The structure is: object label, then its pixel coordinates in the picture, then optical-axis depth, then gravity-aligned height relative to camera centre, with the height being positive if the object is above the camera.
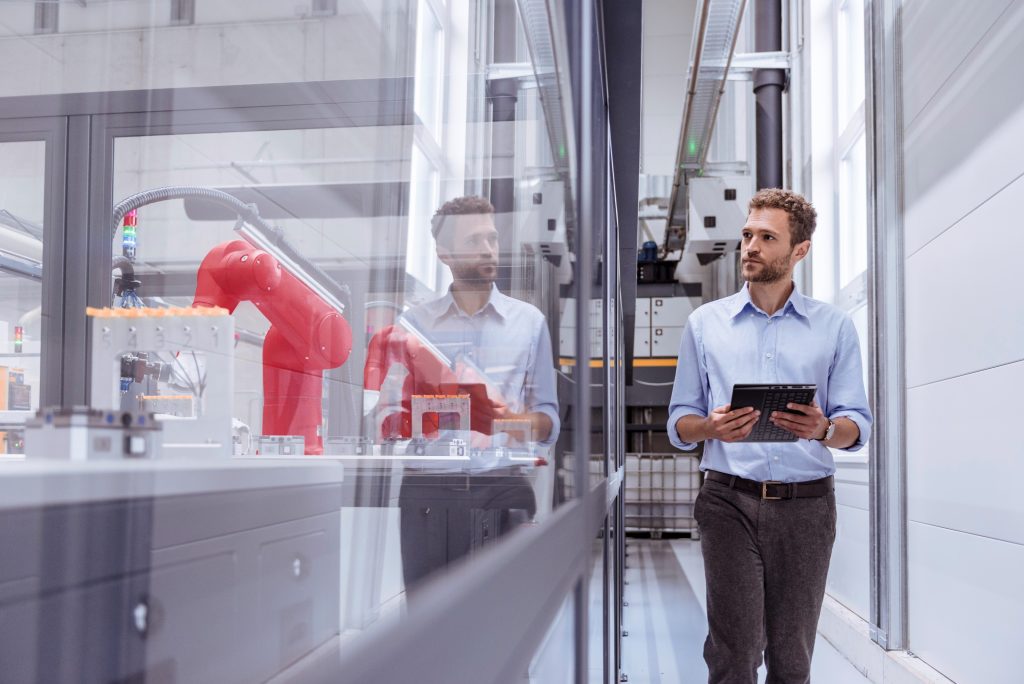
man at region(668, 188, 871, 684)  2.17 -0.16
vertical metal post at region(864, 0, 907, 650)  3.35 +0.22
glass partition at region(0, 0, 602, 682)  0.25 +0.03
